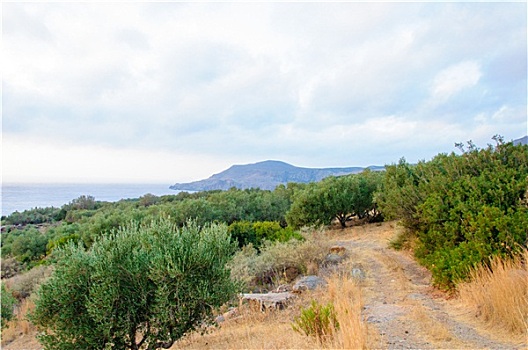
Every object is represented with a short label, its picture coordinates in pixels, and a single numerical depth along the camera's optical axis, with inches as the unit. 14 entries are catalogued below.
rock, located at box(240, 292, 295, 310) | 254.2
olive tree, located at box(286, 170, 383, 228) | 667.4
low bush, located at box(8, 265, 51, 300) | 520.1
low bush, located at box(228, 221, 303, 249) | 535.5
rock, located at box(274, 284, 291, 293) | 307.5
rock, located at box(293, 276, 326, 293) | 286.3
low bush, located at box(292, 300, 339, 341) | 150.9
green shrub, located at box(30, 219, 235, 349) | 181.9
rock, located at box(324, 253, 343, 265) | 381.7
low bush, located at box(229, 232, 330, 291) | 374.6
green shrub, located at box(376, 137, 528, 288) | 225.8
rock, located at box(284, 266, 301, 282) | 374.0
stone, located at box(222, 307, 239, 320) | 265.6
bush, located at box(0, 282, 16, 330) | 347.9
